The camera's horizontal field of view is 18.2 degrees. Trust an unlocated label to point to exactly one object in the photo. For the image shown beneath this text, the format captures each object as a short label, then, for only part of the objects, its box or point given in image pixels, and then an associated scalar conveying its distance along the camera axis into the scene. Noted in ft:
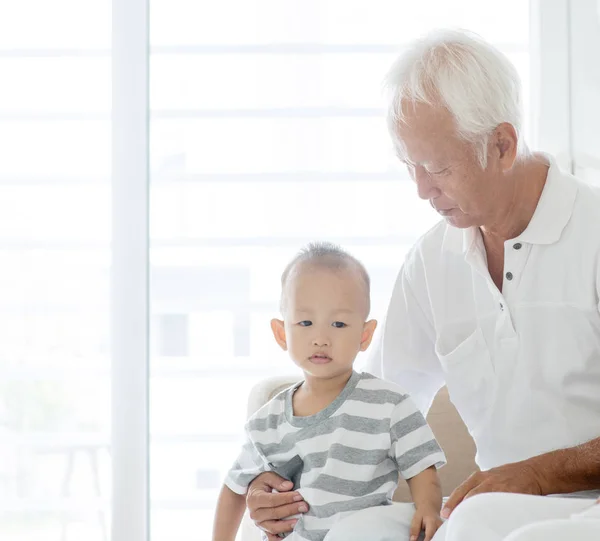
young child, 7.41
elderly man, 7.57
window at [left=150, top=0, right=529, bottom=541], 9.77
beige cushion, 8.62
